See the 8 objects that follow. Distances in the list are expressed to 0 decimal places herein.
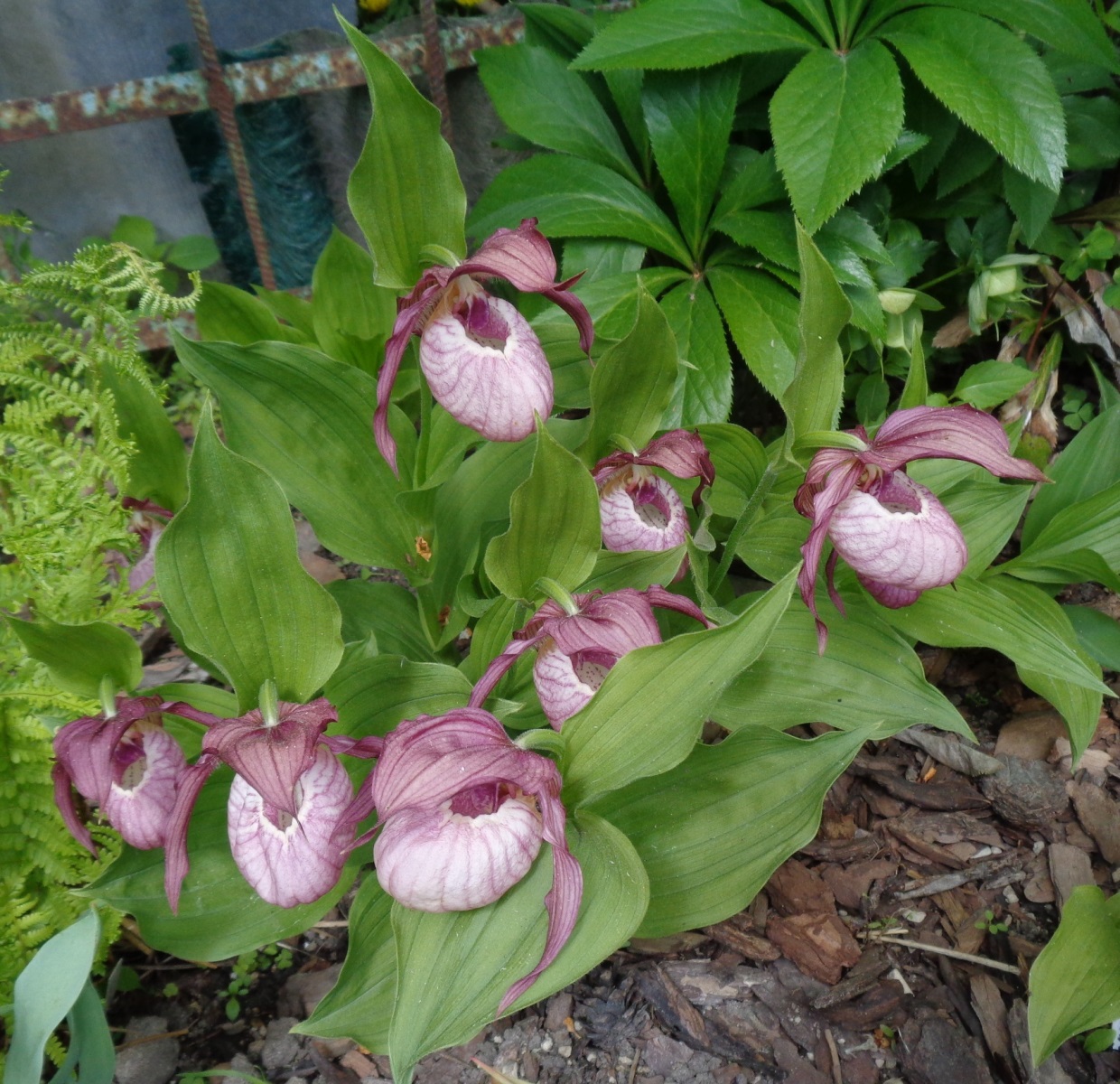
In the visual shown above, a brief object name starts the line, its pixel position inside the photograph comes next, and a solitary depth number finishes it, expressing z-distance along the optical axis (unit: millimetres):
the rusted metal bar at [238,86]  644
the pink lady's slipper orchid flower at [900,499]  391
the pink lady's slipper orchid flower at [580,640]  383
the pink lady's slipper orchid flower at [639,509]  457
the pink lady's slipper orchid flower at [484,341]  405
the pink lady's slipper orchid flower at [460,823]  350
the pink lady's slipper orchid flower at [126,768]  390
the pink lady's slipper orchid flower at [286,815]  370
